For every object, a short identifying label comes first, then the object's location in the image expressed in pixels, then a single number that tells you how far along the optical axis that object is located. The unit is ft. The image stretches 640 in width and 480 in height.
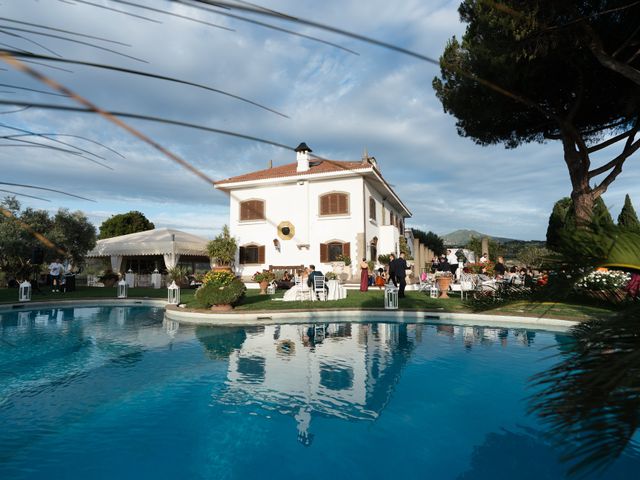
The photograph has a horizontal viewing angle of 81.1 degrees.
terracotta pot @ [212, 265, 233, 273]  39.01
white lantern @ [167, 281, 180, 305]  44.11
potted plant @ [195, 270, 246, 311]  36.78
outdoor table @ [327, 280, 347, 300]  45.19
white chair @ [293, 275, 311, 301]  44.14
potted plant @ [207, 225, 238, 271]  72.43
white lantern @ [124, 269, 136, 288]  74.13
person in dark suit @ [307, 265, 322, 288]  43.95
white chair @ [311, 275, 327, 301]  43.86
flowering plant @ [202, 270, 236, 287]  37.55
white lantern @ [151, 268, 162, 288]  71.97
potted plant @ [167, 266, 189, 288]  68.28
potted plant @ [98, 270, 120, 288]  74.95
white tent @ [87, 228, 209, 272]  73.26
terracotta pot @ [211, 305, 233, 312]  36.70
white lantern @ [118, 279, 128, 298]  51.31
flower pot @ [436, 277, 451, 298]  45.78
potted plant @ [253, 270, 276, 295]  55.11
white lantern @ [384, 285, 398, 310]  35.70
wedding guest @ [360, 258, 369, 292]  54.82
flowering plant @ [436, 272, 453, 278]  48.08
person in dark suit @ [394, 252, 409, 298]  45.72
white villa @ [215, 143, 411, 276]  69.15
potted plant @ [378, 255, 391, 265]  69.66
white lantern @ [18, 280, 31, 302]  44.29
